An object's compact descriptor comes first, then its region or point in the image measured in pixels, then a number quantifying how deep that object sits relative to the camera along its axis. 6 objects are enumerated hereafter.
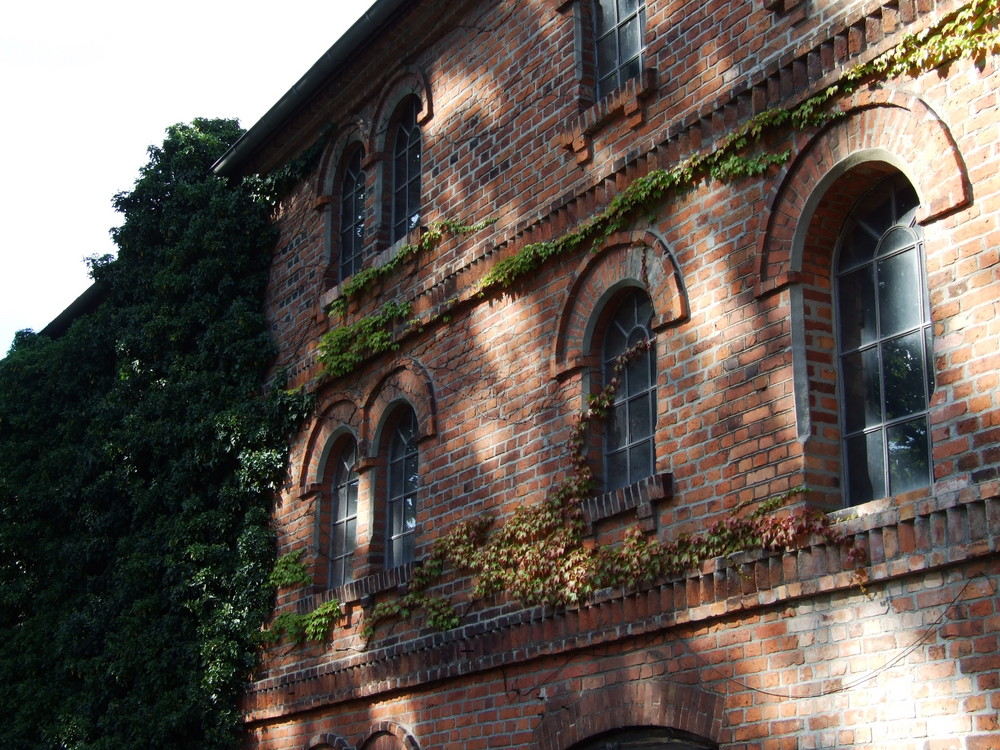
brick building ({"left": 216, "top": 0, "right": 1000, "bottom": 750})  6.57
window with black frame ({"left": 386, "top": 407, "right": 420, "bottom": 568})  11.41
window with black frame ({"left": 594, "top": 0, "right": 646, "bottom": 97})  9.77
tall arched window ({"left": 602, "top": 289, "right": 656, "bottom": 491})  8.87
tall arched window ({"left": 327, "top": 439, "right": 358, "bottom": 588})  12.35
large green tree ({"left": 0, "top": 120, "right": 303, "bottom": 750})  13.16
